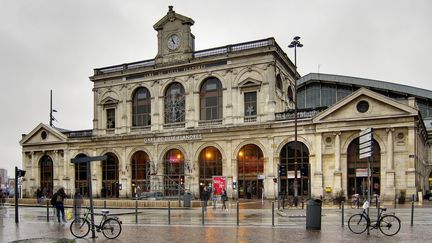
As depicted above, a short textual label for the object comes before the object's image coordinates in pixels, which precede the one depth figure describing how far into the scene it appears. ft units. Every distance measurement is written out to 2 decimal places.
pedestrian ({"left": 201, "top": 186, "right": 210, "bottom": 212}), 115.80
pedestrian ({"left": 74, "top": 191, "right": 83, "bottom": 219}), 71.66
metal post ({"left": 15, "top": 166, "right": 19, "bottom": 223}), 80.84
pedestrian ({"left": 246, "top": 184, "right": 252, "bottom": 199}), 170.30
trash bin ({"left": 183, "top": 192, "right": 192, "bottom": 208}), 122.08
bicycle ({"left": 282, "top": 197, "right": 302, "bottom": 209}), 118.89
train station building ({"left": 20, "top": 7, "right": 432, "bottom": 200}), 150.30
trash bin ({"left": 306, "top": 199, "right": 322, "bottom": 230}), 62.85
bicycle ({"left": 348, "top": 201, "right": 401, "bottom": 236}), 58.23
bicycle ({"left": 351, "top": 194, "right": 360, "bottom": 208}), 117.88
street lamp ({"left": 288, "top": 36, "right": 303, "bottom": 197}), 117.50
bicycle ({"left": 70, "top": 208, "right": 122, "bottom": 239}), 57.62
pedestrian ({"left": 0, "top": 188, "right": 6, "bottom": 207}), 145.93
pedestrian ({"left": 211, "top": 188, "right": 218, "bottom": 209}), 123.67
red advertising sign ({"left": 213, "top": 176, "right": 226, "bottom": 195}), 151.64
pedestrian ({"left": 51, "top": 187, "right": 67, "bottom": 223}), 81.76
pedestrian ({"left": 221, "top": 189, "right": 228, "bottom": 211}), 122.81
